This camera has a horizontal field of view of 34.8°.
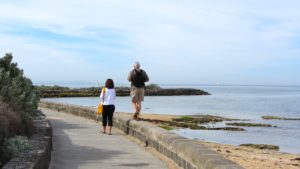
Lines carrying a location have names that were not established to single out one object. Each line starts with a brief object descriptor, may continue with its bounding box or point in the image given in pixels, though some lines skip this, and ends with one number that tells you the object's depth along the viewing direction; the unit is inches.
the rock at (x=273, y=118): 1661.0
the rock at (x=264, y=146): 845.8
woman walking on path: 501.7
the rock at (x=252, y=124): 1335.9
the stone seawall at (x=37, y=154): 239.3
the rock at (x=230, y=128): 1201.5
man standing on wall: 522.6
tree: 374.0
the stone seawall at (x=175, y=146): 245.8
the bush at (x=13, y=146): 272.6
